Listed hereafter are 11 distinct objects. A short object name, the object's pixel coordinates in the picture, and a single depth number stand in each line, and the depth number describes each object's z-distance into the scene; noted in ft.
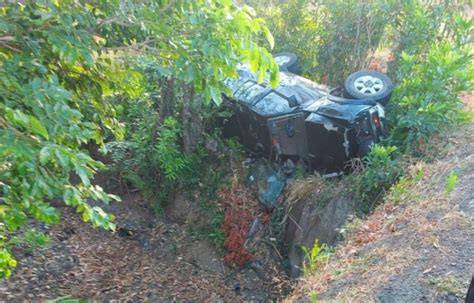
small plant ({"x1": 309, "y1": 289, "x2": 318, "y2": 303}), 12.12
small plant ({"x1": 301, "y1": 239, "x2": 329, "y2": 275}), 14.29
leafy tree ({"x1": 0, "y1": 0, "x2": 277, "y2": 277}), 7.06
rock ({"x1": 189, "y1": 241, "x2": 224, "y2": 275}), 20.67
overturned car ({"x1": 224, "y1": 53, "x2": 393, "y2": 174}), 18.25
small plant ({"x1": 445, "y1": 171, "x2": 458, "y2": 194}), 14.43
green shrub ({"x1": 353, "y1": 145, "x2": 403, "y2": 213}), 16.96
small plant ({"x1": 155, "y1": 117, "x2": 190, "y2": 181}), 21.71
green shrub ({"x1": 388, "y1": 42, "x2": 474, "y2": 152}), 17.66
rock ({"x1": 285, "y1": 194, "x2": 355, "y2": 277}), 18.11
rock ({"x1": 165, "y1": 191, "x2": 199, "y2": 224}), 22.93
